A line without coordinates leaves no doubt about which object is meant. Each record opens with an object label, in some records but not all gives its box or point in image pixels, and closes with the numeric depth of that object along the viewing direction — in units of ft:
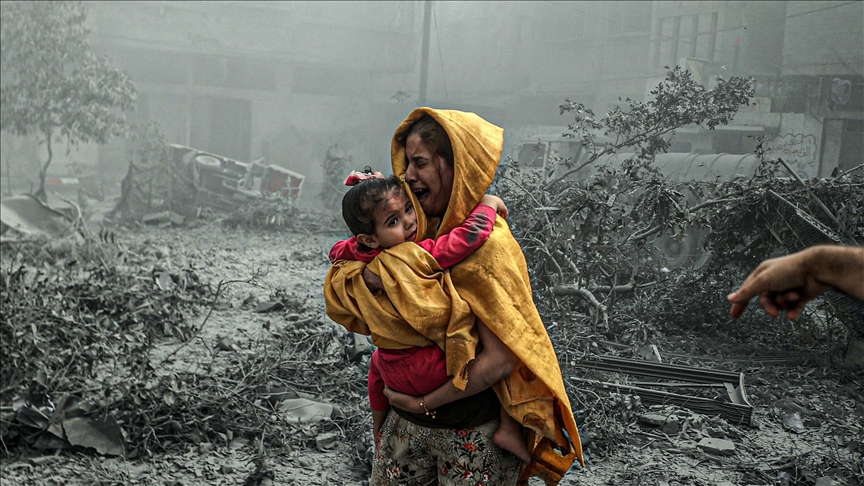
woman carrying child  5.50
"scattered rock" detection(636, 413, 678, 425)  12.98
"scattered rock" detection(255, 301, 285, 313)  21.77
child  5.49
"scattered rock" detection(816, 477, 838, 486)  10.67
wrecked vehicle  42.50
